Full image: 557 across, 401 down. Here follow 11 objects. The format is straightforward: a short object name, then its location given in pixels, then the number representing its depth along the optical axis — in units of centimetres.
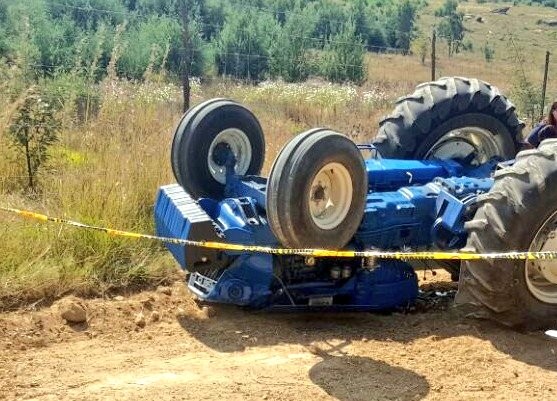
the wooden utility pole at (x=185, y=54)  999
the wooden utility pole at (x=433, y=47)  1546
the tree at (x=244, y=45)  2486
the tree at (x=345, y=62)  2716
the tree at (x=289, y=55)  2475
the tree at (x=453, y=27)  5270
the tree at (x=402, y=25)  4389
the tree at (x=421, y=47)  3822
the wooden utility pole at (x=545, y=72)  1783
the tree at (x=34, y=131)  802
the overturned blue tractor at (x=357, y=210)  540
